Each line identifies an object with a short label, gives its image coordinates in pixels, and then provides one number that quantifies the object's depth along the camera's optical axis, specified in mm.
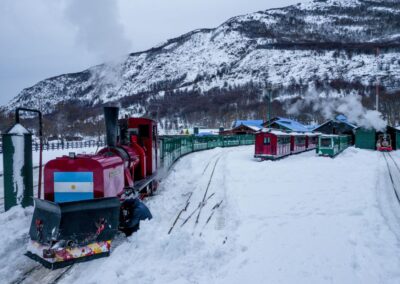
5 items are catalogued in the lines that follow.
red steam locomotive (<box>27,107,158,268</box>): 4949
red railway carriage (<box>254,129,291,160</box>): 22672
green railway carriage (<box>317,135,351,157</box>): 24828
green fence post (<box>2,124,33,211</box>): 7488
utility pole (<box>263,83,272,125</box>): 32494
